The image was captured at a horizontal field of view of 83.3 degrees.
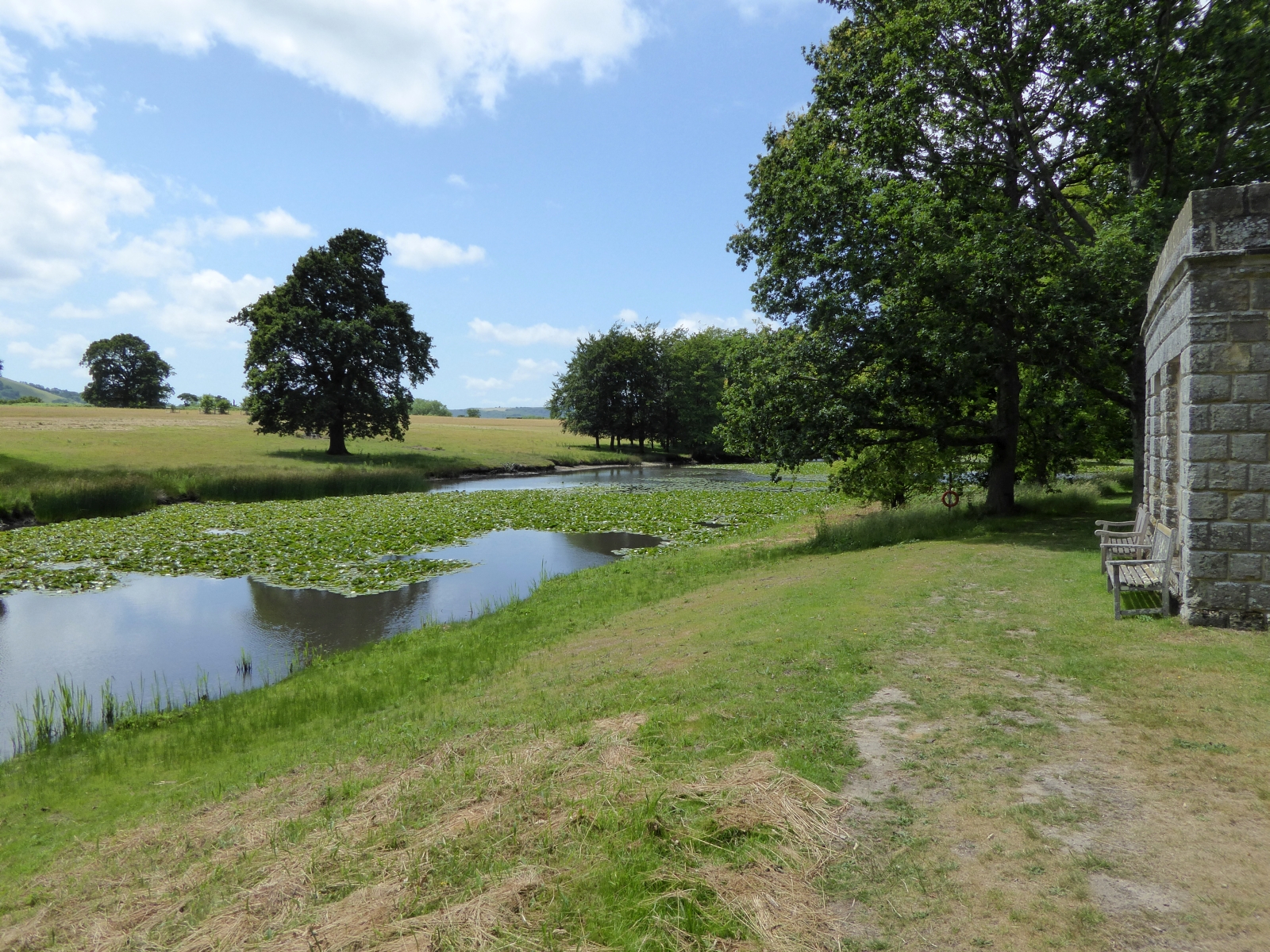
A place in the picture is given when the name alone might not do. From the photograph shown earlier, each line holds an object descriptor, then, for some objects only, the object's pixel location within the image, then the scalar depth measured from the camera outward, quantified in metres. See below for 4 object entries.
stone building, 7.36
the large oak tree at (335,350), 46.69
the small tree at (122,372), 97.75
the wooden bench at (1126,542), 10.24
